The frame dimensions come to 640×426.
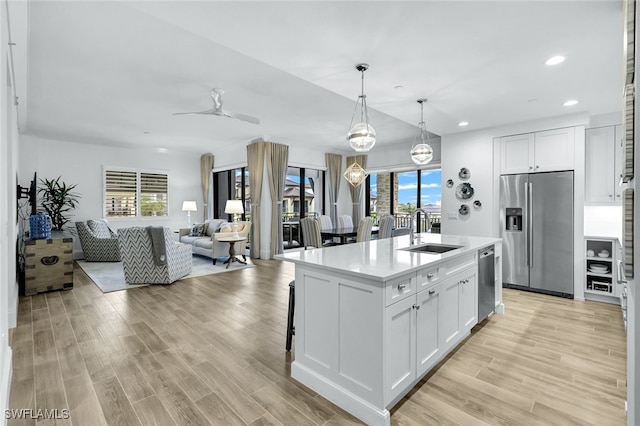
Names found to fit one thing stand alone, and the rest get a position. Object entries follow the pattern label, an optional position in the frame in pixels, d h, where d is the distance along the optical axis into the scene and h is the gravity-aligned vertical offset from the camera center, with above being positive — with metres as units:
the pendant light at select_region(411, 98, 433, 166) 3.80 +0.70
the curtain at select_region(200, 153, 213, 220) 8.65 +1.00
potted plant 6.35 +0.22
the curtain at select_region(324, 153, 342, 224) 8.34 +0.84
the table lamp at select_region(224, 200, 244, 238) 6.95 +0.08
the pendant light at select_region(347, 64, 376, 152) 3.15 +0.74
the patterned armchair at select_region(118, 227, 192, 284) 4.65 -0.74
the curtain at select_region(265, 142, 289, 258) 6.89 +0.62
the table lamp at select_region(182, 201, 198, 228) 8.05 +0.12
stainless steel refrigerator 4.26 -0.29
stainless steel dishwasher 3.06 -0.72
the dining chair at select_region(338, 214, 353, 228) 7.43 -0.27
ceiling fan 3.77 +1.29
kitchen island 1.79 -0.71
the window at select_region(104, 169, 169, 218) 7.54 +0.44
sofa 6.22 -0.60
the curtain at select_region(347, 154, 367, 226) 8.53 +0.32
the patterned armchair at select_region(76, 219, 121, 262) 6.43 -0.68
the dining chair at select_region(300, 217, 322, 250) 5.95 -0.41
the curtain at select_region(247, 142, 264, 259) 6.87 +0.41
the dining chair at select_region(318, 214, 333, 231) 6.89 -0.27
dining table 5.77 -0.43
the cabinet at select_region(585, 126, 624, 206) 4.09 +0.60
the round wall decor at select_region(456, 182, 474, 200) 5.14 +0.32
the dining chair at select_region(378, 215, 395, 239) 5.85 -0.31
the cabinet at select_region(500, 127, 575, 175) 4.28 +0.84
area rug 4.68 -1.08
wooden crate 4.16 -0.74
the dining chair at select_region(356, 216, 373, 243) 5.72 -0.35
